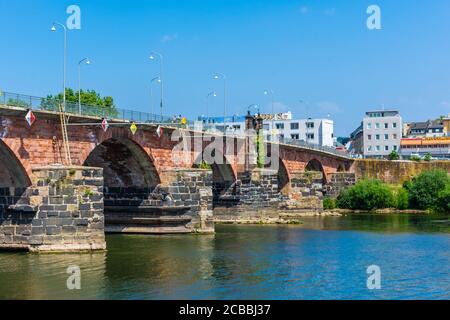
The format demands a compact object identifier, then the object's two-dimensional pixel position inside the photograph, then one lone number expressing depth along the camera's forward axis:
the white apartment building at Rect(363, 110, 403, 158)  158.38
